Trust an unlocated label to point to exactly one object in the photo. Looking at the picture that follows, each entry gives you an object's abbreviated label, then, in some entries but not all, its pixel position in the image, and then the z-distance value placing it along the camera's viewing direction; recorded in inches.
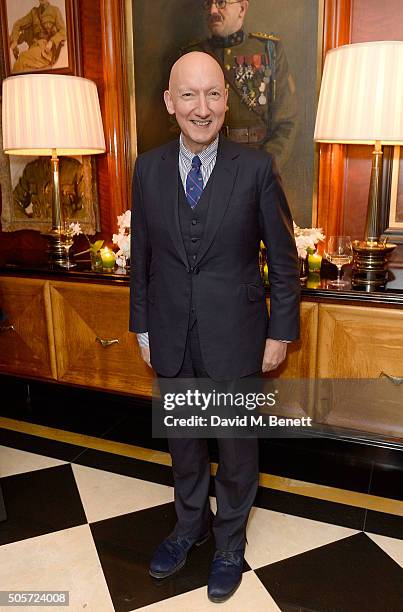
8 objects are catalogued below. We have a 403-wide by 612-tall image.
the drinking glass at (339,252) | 87.1
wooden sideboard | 82.4
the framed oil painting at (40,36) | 107.0
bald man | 61.2
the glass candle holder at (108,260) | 102.3
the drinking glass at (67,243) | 105.8
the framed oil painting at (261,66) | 91.7
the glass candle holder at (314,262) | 92.8
